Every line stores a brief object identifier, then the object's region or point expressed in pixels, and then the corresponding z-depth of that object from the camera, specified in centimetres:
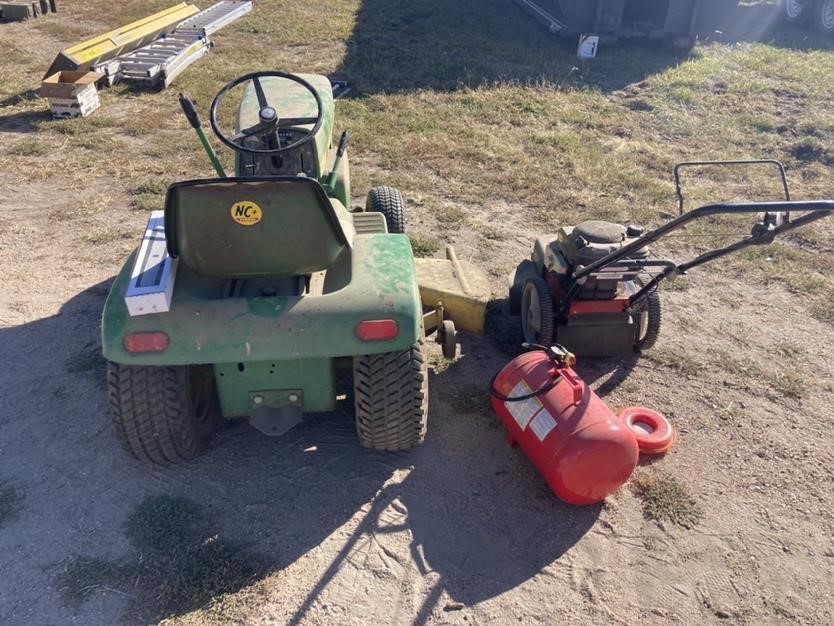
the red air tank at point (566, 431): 343
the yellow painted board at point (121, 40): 935
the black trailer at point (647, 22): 1173
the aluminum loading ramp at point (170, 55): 964
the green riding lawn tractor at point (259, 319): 321
